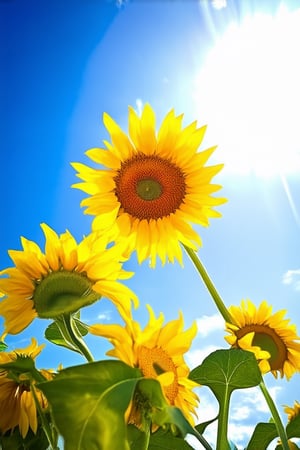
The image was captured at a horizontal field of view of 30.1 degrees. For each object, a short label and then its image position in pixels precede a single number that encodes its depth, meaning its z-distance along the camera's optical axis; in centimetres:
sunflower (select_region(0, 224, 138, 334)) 43
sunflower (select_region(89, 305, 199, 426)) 32
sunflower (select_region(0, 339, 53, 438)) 38
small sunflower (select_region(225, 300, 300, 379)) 66
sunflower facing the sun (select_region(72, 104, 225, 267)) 64
